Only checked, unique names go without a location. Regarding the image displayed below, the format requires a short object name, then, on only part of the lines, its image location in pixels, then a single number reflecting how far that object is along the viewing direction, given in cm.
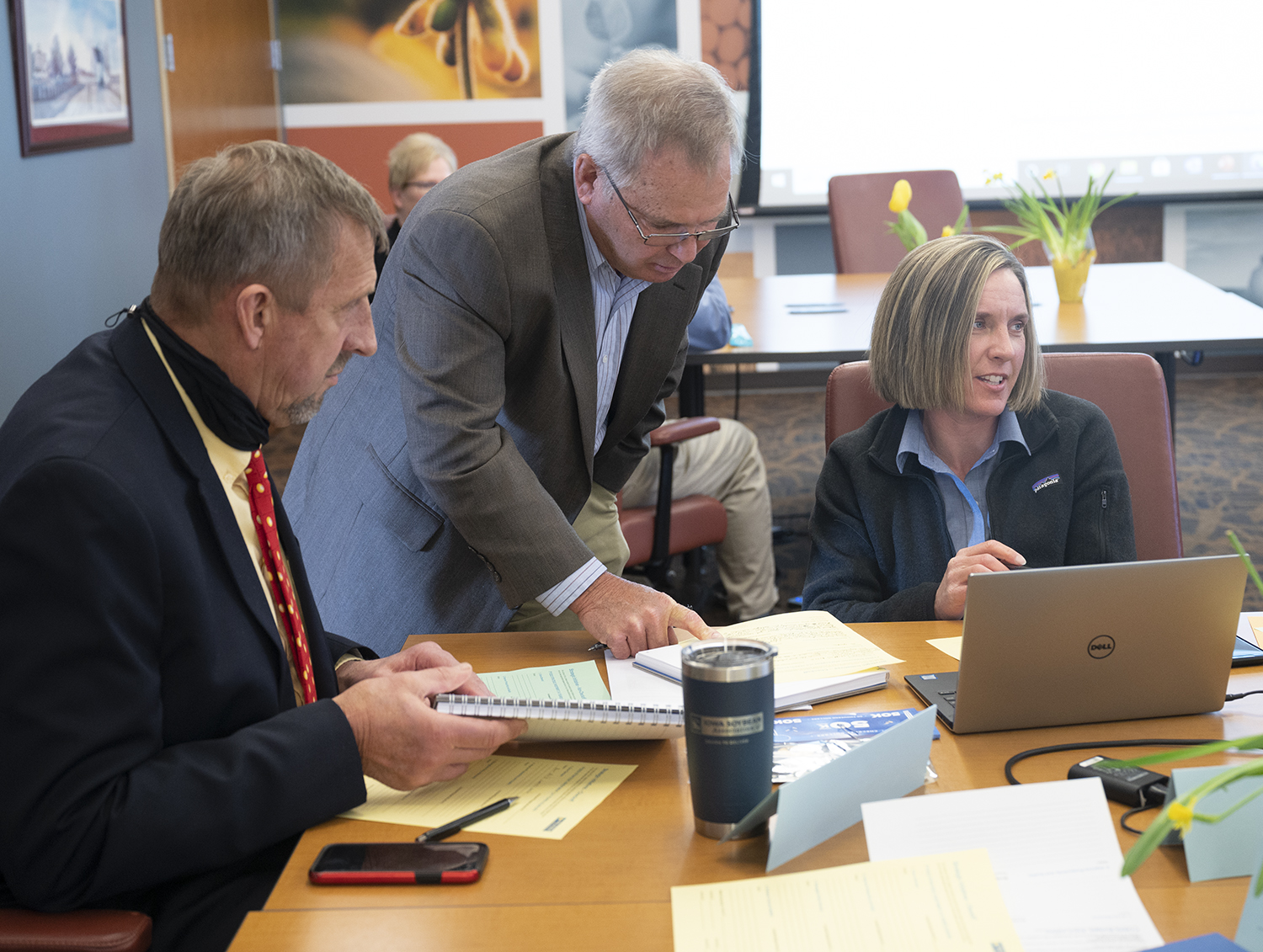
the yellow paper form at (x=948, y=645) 143
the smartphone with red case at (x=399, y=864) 95
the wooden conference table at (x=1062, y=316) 296
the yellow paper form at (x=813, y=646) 135
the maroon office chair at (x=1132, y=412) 186
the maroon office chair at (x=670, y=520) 263
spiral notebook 108
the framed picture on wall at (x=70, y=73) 290
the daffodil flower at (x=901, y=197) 349
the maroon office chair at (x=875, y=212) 428
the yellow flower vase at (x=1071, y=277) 348
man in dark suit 93
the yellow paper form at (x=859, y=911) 84
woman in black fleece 173
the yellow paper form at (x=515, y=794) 104
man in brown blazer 146
